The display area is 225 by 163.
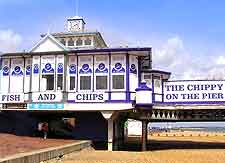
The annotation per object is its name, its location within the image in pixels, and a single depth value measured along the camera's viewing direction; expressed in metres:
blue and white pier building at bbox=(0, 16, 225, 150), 27.38
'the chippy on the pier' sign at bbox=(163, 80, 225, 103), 27.16
